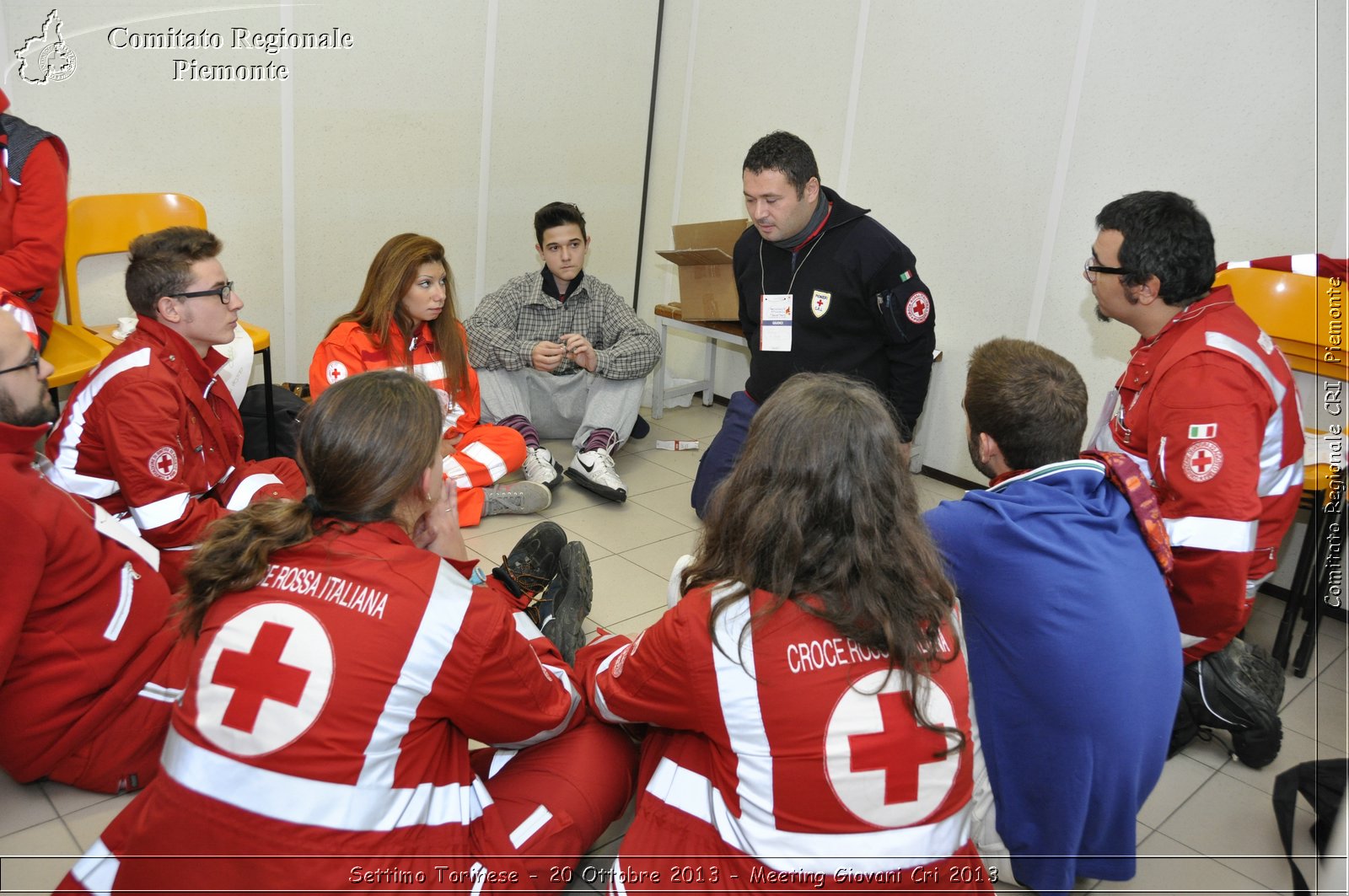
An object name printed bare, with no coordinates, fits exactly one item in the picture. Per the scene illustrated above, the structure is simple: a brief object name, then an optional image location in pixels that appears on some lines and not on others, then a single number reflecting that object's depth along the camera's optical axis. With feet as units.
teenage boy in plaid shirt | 14.11
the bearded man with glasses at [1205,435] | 7.77
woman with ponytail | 4.71
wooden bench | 15.74
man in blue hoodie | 6.15
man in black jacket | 11.63
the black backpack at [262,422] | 12.00
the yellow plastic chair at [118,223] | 11.77
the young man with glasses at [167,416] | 8.39
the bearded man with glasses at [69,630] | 6.05
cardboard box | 15.16
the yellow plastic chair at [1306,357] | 9.98
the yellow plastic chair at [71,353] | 9.45
